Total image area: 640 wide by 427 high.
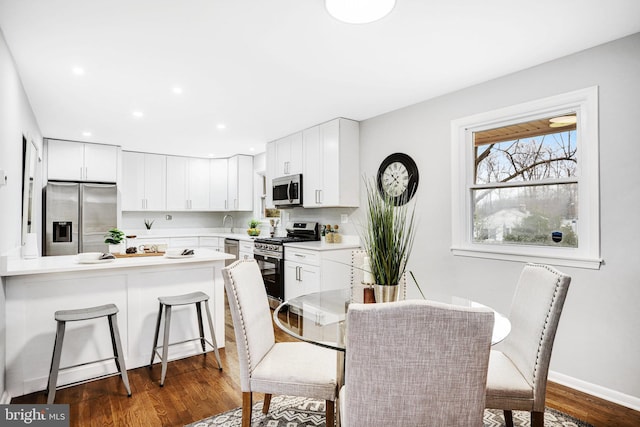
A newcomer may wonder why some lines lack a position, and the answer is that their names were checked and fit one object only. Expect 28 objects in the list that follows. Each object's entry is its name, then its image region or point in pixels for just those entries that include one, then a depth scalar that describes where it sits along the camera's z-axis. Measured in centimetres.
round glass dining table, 150
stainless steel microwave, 461
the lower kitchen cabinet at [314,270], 390
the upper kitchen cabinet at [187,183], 632
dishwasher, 574
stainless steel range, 445
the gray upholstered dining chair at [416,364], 101
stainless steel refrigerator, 479
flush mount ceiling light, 175
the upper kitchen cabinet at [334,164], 405
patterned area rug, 201
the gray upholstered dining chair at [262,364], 162
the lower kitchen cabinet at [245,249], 534
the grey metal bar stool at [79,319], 209
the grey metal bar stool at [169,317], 248
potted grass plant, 159
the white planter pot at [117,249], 320
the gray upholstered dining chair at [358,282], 212
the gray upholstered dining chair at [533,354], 150
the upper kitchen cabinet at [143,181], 590
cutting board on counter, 304
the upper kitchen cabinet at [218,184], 661
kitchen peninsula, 231
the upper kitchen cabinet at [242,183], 627
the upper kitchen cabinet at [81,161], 496
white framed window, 241
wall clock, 355
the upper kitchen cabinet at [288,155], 467
